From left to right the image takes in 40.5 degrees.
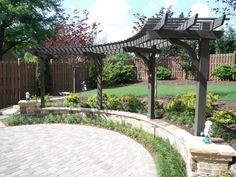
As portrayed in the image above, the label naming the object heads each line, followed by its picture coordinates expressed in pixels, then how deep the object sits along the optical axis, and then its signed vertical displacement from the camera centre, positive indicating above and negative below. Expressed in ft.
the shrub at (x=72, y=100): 37.97 -3.01
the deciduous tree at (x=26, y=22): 79.66 +13.99
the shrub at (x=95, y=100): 37.10 -2.94
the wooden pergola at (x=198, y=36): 17.49 +2.20
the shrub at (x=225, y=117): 22.89 -3.06
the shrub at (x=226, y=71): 57.98 +0.84
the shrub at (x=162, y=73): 63.46 +0.47
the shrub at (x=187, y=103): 26.60 -2.52
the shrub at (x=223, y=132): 19.83 -3.60
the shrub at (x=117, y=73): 63.26 +0.43
